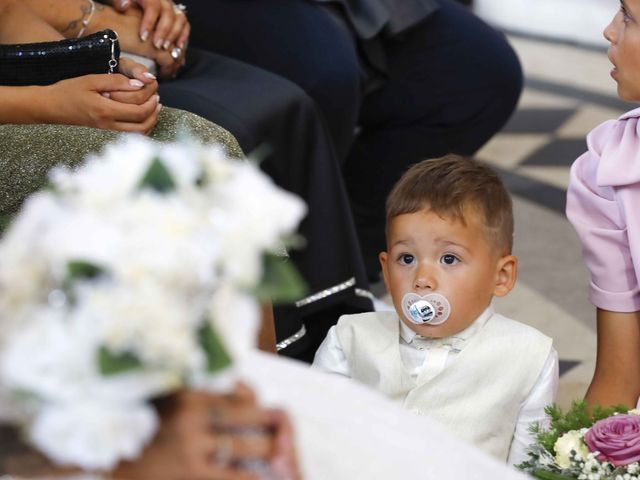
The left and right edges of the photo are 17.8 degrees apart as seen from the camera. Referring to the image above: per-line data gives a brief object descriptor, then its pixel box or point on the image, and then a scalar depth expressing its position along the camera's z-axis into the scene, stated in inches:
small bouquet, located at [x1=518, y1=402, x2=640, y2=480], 72.3
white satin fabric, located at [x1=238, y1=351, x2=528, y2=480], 60.4
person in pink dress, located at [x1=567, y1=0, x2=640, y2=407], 81.3
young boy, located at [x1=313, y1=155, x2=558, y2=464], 79.0
